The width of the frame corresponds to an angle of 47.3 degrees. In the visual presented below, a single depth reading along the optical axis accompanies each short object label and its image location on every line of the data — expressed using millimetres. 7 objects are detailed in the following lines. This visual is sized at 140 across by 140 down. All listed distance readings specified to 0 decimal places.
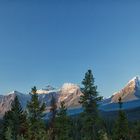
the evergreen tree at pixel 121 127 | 32424
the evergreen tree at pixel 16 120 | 32835
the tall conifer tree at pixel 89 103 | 26194
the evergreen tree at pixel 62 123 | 31342
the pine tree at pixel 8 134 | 34479
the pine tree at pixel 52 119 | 33613
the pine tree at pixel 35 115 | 27514
